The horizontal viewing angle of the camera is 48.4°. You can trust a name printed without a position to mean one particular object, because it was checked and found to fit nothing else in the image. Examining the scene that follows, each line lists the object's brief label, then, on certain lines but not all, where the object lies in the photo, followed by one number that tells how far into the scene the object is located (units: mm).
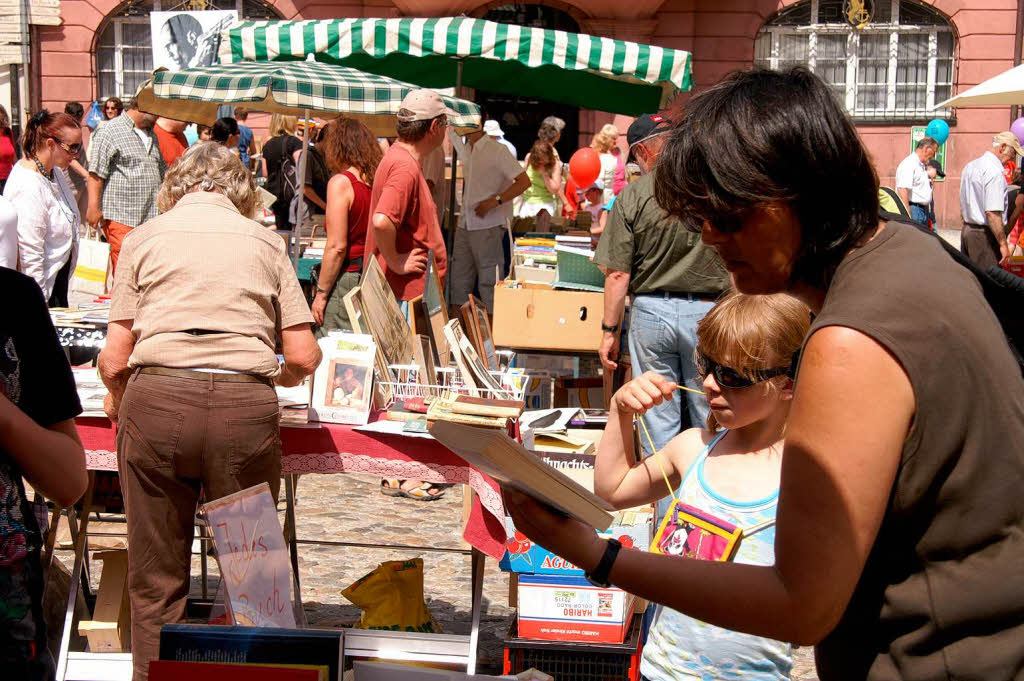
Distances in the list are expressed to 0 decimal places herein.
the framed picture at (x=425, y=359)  4477
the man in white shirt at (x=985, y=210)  11242
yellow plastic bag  4082
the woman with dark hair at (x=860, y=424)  1275
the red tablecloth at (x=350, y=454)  3836
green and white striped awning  8906
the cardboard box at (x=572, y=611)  3555
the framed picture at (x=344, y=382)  3971
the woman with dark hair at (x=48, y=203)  6129
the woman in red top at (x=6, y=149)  8125
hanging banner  16500
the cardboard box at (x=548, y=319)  6492
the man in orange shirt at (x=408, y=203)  5535
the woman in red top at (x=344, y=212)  5953
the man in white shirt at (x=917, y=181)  13914
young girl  2332
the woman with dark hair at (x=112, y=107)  15125
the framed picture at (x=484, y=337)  5152
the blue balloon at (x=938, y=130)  17781
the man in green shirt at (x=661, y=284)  5160
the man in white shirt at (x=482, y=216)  8828
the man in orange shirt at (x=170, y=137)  9680
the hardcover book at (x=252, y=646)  2043
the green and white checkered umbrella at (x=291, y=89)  7266
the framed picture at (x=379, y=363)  4148
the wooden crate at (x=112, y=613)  3965
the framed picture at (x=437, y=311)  5102
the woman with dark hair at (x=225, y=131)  10477
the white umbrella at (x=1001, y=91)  9047
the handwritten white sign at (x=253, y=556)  3271
